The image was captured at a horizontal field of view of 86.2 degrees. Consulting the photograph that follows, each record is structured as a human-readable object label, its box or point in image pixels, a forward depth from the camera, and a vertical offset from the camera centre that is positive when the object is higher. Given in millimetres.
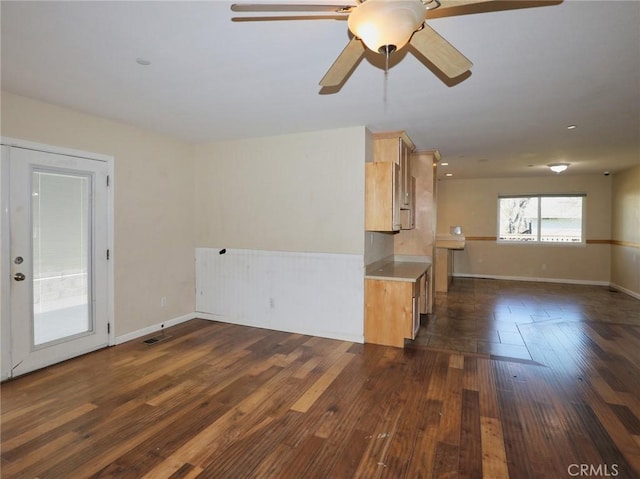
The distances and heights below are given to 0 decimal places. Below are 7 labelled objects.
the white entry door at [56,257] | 3025 -209
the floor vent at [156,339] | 3884 -1200
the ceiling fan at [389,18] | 1331 +893
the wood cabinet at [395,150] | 4148 +1071
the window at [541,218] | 7762 +451
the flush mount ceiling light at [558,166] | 6109 +1292
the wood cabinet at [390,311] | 3719 -824
